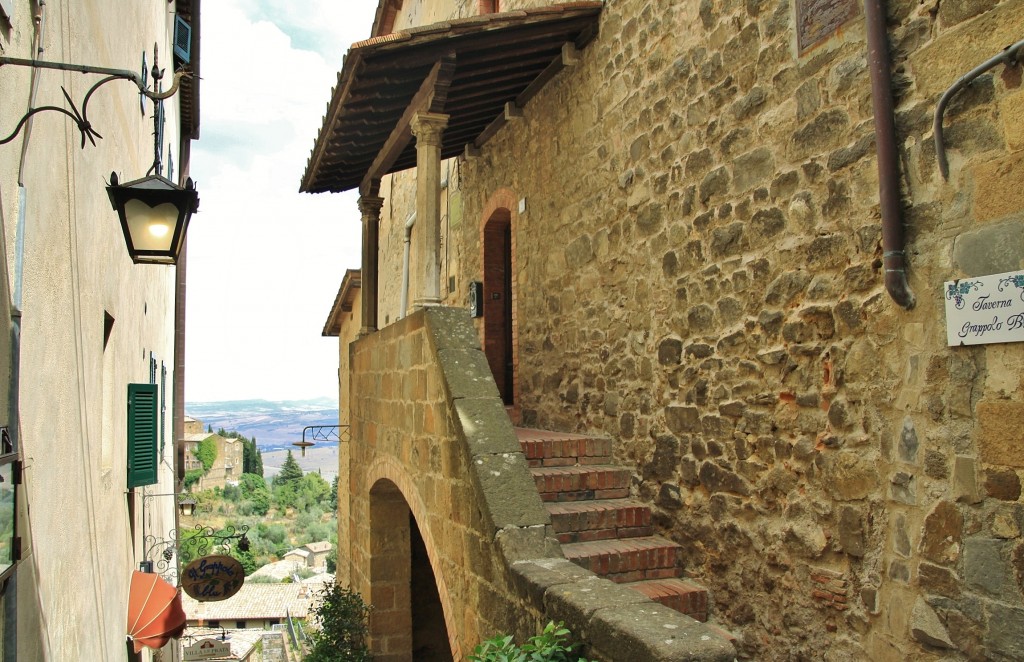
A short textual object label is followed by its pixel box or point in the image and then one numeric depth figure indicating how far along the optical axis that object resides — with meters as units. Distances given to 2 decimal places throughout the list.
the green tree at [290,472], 83.94
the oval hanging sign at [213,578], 8.22
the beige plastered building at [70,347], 2.53
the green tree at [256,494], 73.38
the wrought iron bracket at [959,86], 2.79
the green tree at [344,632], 7.64
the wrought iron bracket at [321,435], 12.73
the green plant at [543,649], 3.15
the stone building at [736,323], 3.01
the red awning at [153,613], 5.78
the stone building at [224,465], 69.84
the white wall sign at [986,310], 2.78
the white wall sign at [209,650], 14.81
